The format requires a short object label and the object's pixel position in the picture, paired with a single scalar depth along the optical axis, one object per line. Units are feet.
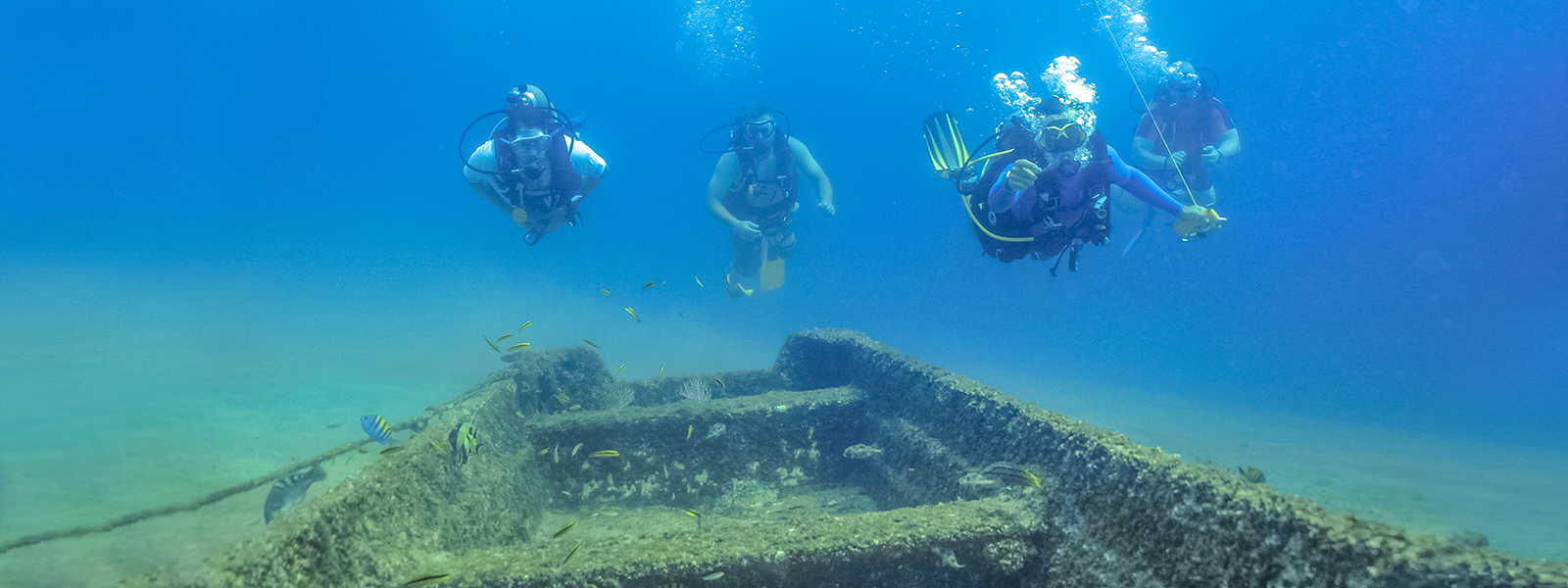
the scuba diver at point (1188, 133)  36.27
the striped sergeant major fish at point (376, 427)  11.75
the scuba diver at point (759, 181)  31.86
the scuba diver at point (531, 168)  24.18
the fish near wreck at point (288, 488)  10.34
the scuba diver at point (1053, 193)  17.12
